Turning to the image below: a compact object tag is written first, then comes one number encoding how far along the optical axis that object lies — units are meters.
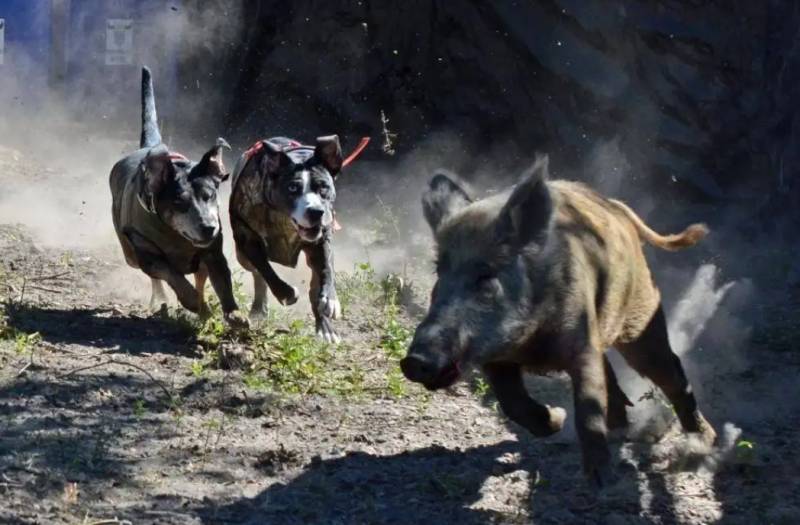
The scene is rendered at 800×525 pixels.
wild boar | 10.72
